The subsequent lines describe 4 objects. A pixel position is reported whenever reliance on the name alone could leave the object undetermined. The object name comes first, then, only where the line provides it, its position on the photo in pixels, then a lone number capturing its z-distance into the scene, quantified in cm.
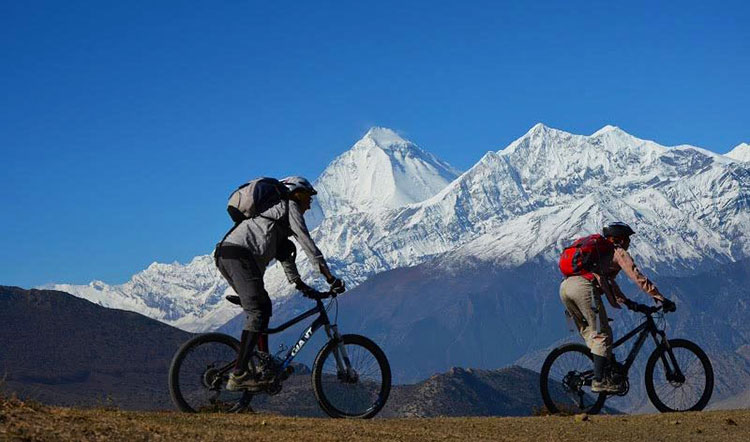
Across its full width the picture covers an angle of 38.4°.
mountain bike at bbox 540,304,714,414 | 1994
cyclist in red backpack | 1945
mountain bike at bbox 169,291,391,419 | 1709
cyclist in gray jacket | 1664
